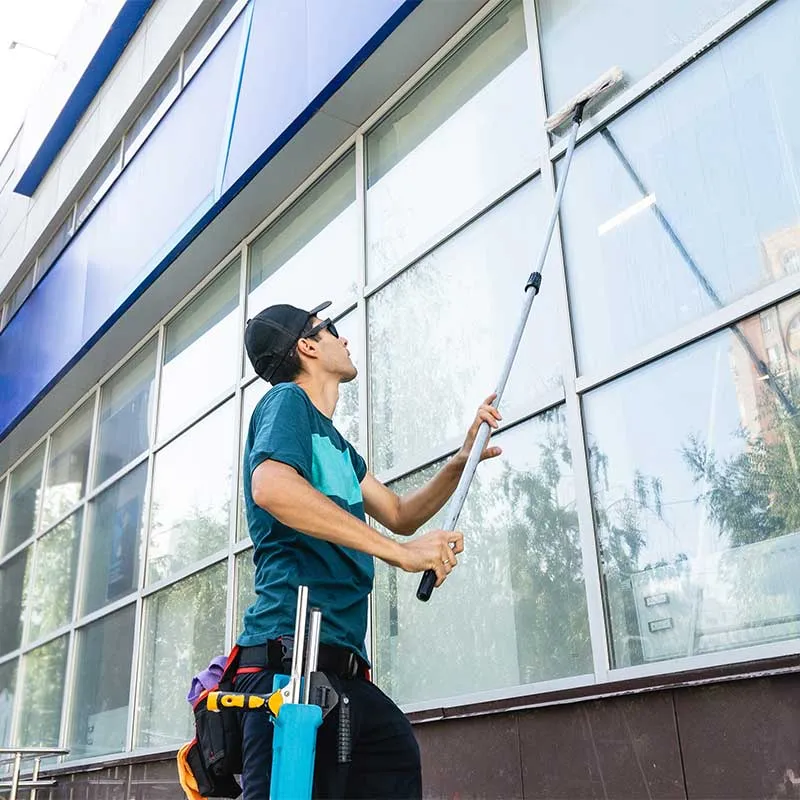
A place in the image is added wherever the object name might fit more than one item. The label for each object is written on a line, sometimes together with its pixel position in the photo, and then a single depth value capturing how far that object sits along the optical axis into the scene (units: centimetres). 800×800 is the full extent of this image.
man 217
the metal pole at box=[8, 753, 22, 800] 605
